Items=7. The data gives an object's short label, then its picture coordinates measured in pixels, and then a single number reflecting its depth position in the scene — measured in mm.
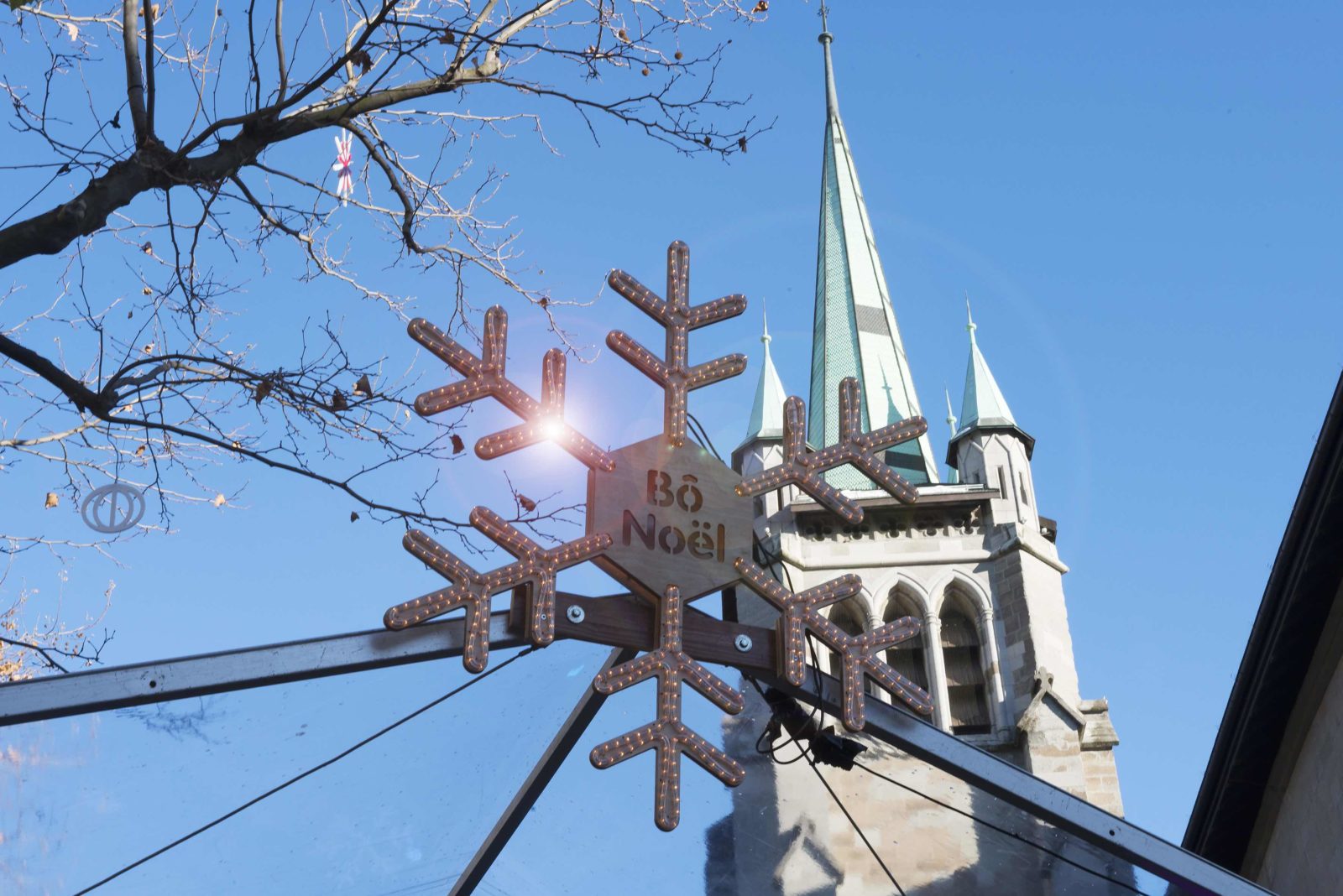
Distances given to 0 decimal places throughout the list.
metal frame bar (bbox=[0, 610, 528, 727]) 5496
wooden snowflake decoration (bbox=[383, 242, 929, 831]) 6035
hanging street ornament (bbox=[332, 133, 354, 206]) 9281
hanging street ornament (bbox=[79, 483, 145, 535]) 7609
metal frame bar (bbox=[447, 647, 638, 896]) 7137
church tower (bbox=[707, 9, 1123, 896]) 31953
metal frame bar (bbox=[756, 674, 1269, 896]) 6578
